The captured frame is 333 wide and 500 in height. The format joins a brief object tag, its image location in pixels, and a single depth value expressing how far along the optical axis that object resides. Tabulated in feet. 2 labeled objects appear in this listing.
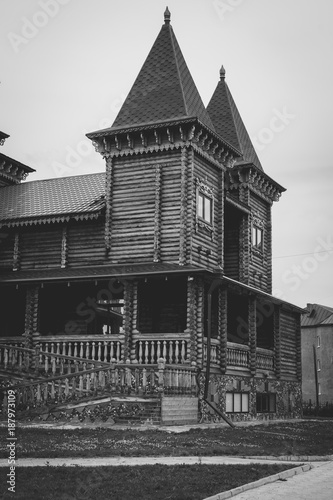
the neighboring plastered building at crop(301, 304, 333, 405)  241.76
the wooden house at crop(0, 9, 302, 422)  90.68
